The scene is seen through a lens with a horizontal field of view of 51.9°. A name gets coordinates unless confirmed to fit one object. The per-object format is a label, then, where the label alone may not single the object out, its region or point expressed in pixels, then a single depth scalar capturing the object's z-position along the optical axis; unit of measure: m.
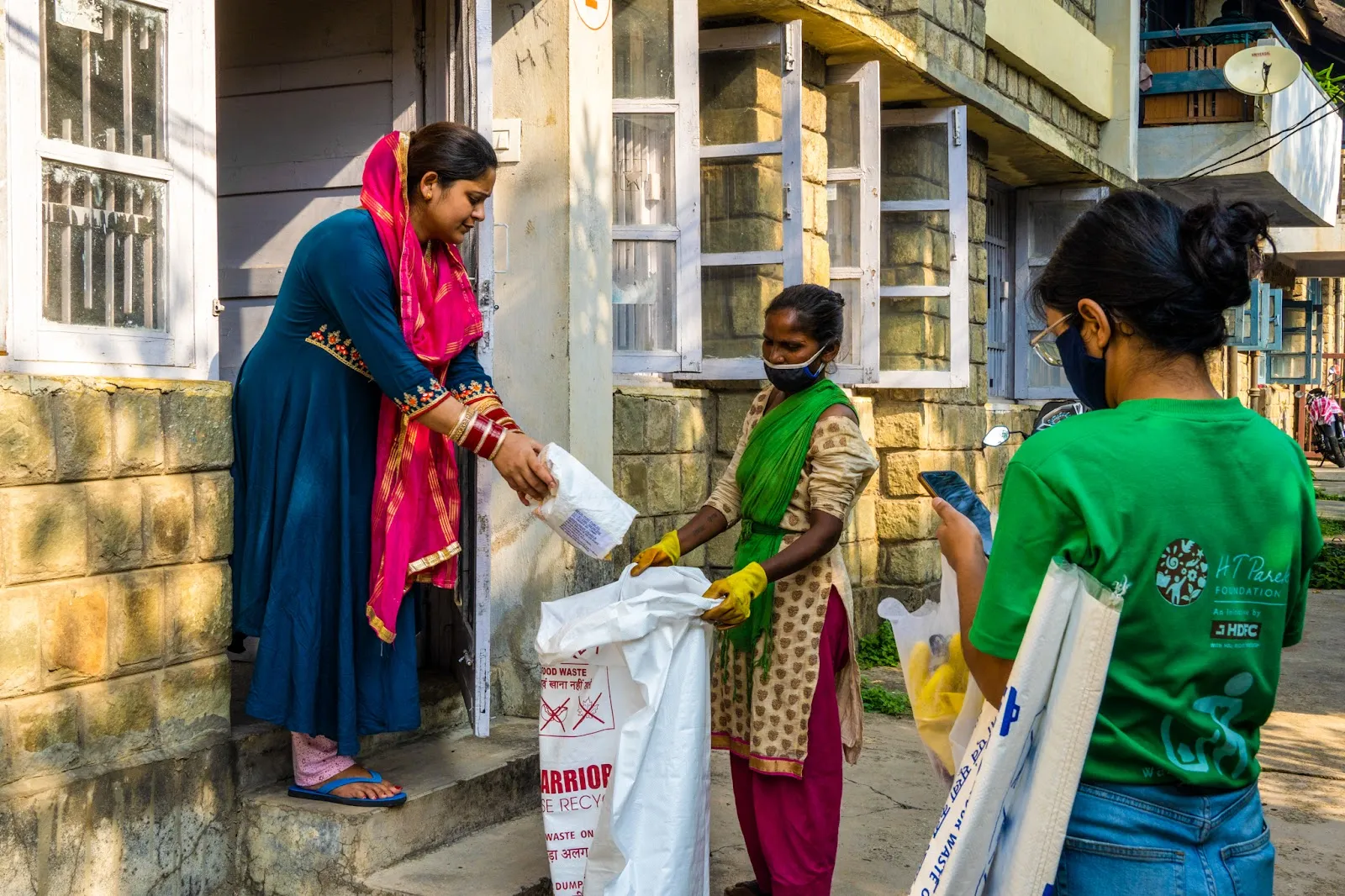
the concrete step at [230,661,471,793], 3.50
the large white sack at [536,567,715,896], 2.94
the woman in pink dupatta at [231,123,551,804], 3.28
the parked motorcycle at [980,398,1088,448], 6.58
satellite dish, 11.20
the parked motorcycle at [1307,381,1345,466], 23.36
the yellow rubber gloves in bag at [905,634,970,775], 2.12
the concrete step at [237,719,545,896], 3.37
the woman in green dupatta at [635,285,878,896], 3.29
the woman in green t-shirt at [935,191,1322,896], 1.58
